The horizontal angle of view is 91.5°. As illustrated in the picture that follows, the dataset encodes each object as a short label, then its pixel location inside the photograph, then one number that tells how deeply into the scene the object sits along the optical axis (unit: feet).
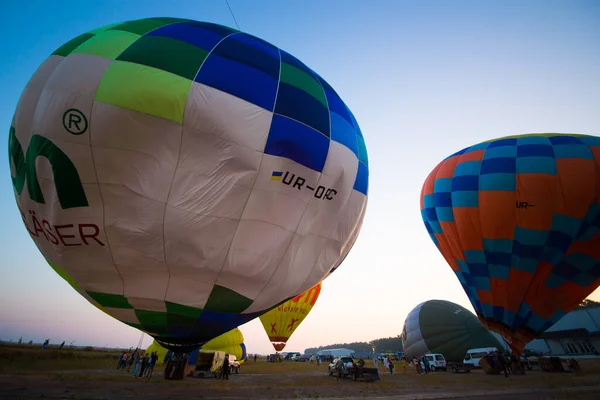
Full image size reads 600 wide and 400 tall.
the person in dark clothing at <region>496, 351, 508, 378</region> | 42.69
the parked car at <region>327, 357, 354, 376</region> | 43.29
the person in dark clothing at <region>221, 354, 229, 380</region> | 40.04
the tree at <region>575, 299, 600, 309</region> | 161.27
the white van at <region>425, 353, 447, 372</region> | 57.21
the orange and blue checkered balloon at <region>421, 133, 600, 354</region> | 42.75
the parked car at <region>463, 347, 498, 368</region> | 58.18
